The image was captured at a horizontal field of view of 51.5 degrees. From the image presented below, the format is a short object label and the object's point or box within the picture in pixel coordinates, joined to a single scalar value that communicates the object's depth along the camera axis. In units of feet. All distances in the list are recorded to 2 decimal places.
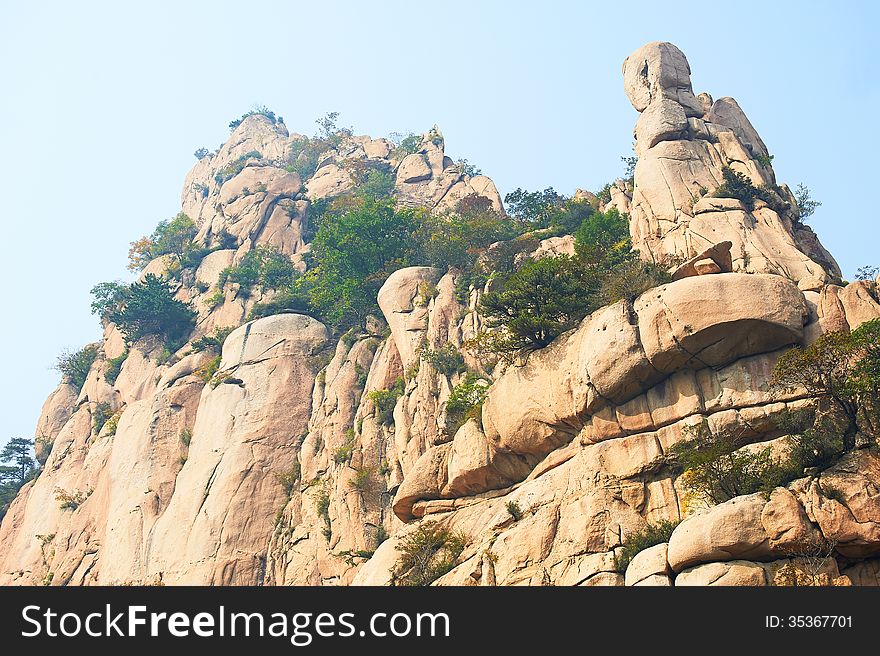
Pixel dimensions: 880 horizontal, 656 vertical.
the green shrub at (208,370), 185.89
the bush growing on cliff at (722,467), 92.88
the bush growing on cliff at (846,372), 91.71
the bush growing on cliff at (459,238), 178.60
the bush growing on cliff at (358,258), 188.96
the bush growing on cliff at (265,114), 410.52
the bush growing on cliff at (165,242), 272.92
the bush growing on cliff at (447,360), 148.87
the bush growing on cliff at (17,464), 220.02
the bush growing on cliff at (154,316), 217.36
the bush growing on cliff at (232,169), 321.11
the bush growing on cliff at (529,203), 216.33
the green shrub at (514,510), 108.58
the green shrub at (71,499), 183.83
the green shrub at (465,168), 288.88
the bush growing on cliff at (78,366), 232.53
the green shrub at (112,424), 194.49
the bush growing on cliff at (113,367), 217.15
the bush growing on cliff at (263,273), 216.13
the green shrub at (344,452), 153.17
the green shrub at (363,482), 145.38
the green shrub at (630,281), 113.50
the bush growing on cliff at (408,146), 313.57
